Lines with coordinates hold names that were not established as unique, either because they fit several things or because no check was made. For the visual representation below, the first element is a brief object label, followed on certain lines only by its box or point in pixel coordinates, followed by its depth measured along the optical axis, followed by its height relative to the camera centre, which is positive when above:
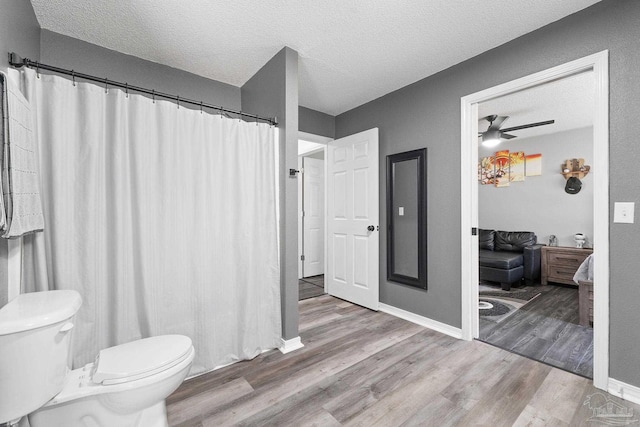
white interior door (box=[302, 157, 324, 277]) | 4.93 -0.11
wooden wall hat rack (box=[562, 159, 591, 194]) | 4.41 +0.52
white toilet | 1.01 -0.71
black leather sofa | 3.96 -0.76
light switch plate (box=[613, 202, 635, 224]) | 1.66 -0.05
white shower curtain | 1.54 -0.07
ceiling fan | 3.72 +1.03
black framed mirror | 2.85 -0.11
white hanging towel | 1.09 +0.19
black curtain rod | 1.42 +0.79
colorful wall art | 4.92 +0.72
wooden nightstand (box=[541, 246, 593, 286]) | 4.06 -0.86
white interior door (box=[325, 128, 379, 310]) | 3.22 -0.13
